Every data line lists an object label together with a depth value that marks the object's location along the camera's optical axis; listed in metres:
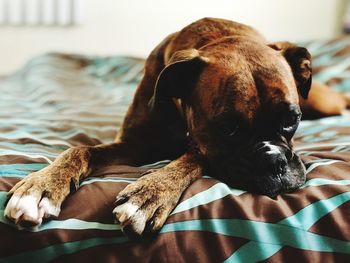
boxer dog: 1.04
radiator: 3.89
